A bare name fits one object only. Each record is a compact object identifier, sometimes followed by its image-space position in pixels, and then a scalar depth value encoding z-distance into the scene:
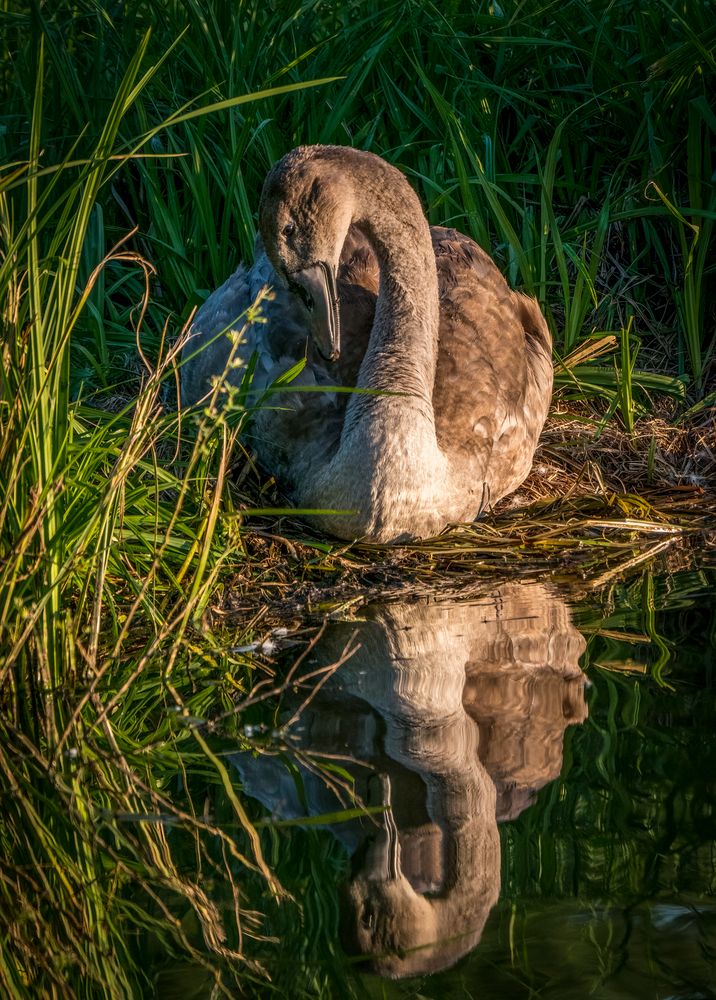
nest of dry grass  9.66
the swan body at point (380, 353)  8.21
